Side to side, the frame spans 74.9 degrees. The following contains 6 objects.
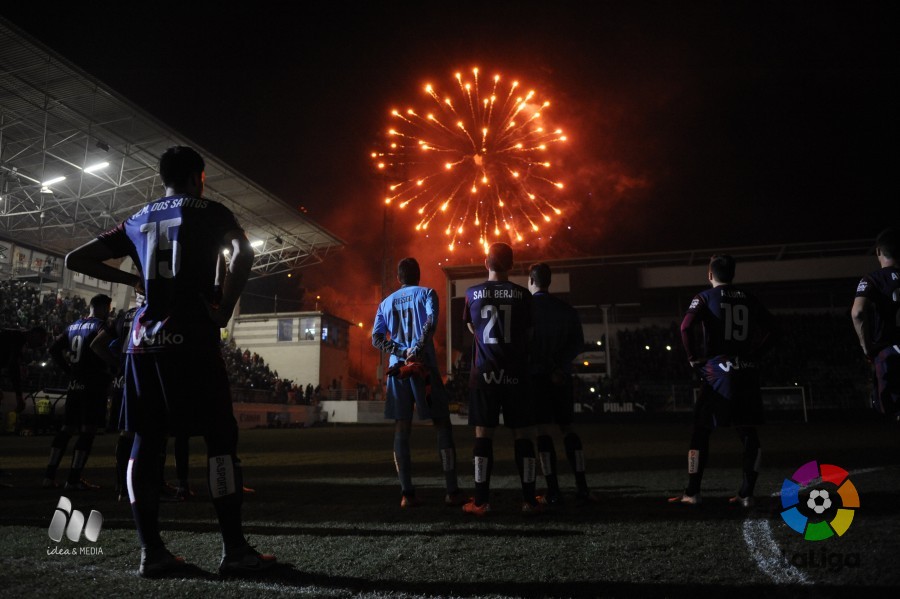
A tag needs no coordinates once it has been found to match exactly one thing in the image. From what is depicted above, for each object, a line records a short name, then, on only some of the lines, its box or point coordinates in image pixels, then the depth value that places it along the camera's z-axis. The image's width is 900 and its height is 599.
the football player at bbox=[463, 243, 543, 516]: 4.77
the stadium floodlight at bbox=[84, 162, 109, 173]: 26.38
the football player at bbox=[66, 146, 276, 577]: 3.03
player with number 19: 5.04
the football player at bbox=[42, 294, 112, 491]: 6.86
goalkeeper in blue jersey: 5.27
